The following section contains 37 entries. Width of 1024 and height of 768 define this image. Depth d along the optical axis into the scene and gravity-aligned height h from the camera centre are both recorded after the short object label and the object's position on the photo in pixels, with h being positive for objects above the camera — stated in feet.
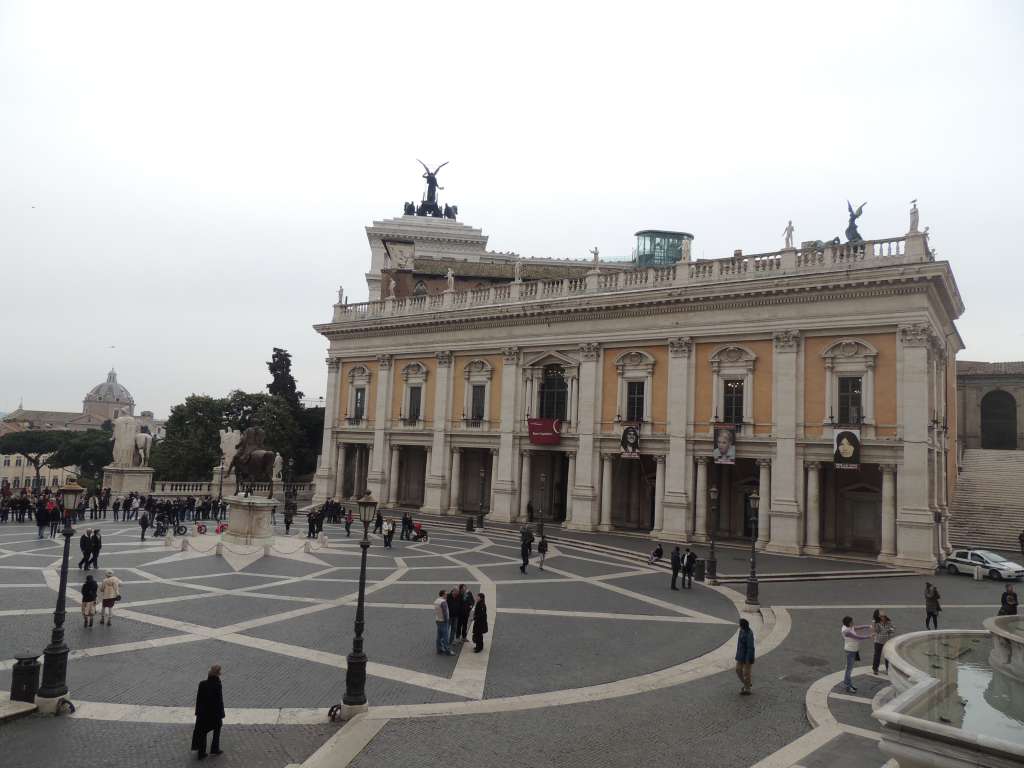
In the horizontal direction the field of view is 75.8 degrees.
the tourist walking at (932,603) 54.70 -10.77
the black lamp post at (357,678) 34.32 -12.08
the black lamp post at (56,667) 33.19 -11.84
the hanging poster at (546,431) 121.80 +4.44
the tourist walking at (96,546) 67.97 -11.51
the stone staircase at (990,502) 109.60 -4.82
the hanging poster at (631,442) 111.75 +2.86
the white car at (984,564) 81.87 -11.27
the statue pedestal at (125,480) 135.74 -9.04
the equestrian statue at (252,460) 88.28 -2.44
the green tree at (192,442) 174.60 -0.80
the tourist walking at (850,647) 40.42 -10.86
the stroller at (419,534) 100.94 -12.94
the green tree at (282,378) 208.54 +20.64
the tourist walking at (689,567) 72.64 -11.58
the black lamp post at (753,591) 62.28 -11.89
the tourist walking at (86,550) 66.33 -11.63
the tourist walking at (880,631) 44.57 -10.85
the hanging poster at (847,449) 92.38 +2.79
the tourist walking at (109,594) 49.08 -11.80
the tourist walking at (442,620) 44.91 -11.53
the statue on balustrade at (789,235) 101.55 +35.66
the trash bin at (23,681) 33.19 -12.55
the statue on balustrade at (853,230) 115.65 +42.18
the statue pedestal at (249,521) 82.84 -10.00
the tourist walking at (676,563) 71.87 -11.13
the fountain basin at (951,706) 21.15 -9.31
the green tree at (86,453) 280.92 -8.19
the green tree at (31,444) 281.33 -5.17
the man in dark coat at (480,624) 46.30 -12.09
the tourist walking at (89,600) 48.67 -12.21
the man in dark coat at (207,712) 29.43 -12.16
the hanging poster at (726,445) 101.19 +2.87
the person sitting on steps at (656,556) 86.93 -12.72
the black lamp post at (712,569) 76.57 -12.36
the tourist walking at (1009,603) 55.16 -10.65
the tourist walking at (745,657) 39.55 -11.51
